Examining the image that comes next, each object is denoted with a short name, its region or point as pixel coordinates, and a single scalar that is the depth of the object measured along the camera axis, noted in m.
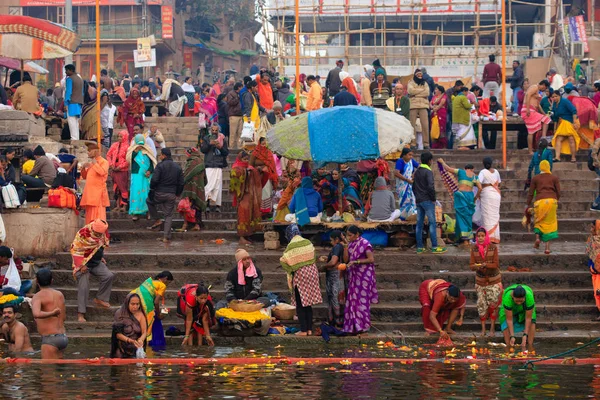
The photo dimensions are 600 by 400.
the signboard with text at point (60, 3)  48.91
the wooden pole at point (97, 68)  17.92
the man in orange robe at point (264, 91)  22.44
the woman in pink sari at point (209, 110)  22.40
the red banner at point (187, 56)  52.53
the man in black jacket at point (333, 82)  23.44
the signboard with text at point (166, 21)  48.19
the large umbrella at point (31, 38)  20.56
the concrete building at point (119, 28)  48.53
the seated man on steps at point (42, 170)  16.53
